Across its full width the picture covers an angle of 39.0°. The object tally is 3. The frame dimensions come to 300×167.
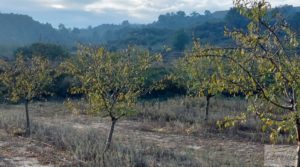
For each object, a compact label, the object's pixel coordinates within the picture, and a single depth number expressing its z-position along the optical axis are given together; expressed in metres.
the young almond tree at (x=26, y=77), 14.10
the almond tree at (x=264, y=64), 5.25
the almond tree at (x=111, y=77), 10.32
